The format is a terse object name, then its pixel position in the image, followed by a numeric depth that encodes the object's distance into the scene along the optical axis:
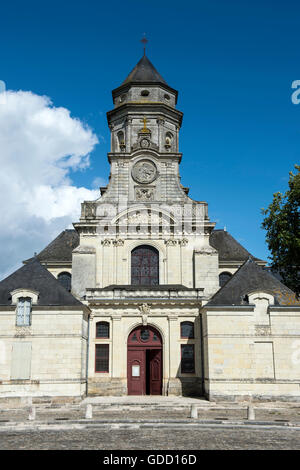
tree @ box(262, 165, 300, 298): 23.95
